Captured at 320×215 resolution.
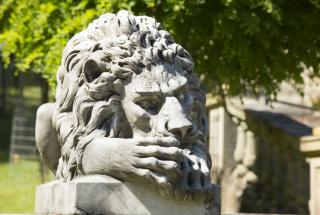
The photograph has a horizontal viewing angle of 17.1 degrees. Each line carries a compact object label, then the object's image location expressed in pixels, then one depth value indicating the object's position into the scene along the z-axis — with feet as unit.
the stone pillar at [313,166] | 41.93
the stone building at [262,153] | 52.90
